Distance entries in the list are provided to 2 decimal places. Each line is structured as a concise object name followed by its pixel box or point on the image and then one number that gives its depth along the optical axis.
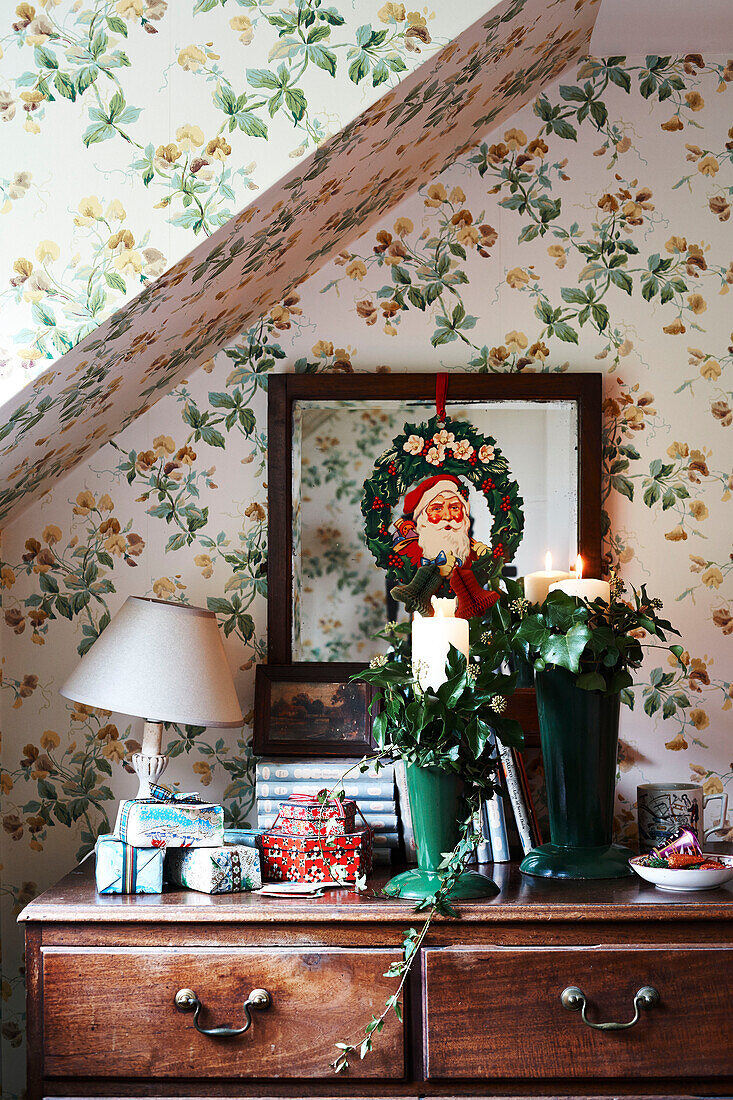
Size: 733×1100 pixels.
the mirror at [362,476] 1.96
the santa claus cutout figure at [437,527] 1.98
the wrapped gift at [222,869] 1.54
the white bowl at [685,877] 1.51
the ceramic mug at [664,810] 1.76
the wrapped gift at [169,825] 1.57
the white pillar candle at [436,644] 1.55
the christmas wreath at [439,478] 1.98
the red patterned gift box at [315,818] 1.60
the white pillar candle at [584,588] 1.65
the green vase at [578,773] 1.63
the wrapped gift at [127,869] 1.55
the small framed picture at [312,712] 1.88
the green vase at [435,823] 1.53
